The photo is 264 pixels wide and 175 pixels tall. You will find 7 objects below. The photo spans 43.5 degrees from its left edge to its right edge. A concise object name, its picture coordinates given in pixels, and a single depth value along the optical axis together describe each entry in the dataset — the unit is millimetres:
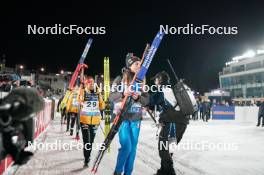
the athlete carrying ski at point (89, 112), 7402
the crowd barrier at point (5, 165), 6196
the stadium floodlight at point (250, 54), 77231
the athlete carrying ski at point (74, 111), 12711
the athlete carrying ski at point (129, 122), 5445
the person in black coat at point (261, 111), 21625
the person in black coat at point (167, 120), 6383
